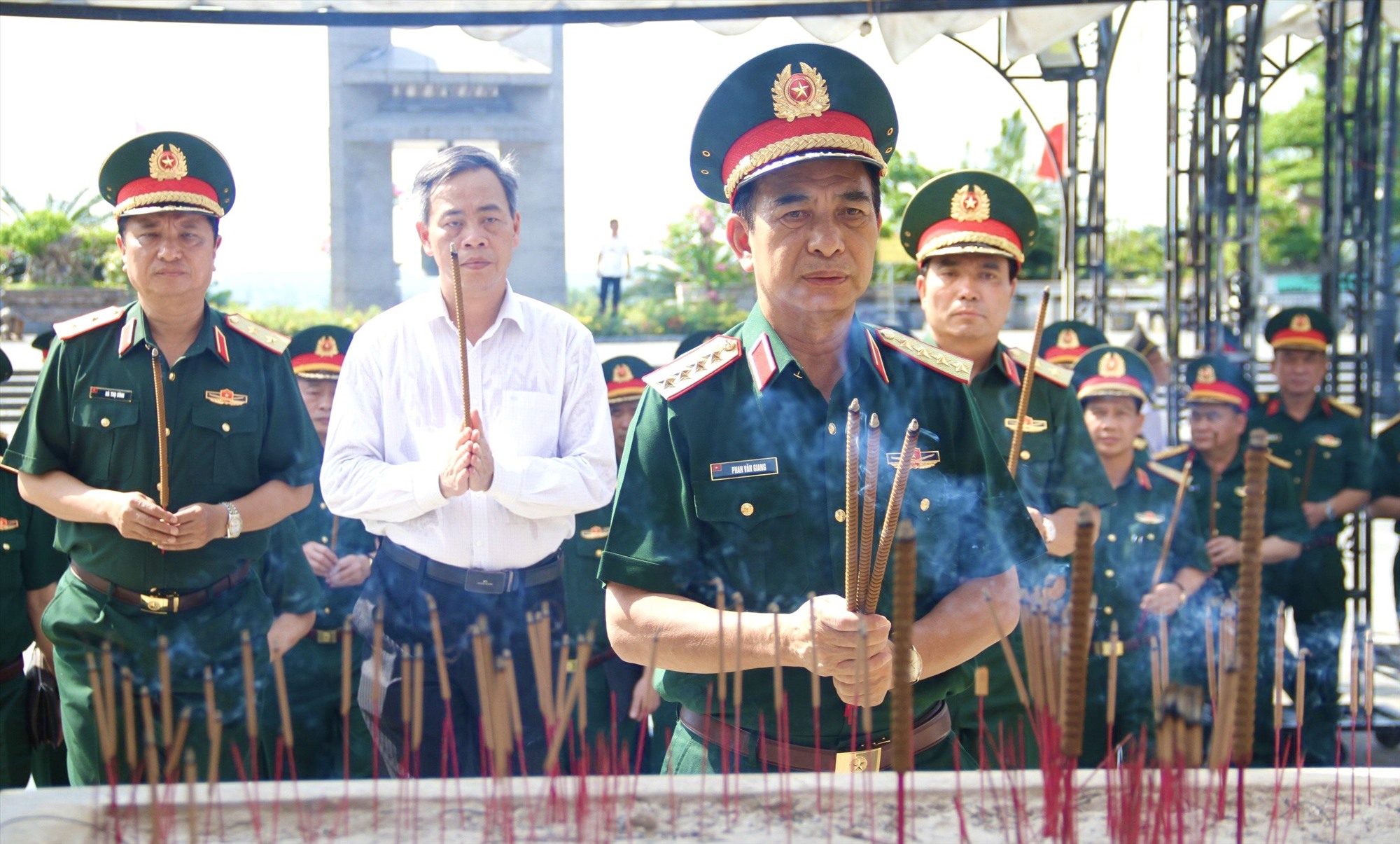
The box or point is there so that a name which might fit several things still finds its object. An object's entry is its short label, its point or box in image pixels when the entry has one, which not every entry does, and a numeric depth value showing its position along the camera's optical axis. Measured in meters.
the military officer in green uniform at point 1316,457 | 5.83
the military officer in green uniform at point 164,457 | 3.32
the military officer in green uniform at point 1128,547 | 4.47
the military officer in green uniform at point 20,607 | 4.08
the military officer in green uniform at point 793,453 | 2.09
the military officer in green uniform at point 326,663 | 4.29
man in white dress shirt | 3.17
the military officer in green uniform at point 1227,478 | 5.53
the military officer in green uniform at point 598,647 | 4.10
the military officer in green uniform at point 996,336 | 3.57
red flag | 11.13
